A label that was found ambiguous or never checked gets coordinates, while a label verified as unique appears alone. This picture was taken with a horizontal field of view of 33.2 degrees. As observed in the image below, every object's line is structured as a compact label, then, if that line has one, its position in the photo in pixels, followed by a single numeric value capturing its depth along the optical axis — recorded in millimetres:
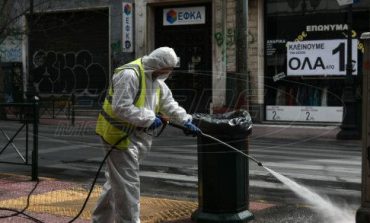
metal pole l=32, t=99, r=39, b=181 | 9117
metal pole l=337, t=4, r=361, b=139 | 16703
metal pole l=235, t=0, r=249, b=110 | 17984
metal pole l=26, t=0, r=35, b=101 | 23138
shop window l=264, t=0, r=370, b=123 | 20172
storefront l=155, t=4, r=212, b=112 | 22578
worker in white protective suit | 5258
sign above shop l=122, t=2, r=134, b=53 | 23703
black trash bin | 6094
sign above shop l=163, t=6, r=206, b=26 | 22859
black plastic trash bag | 6062
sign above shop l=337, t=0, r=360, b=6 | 16289
